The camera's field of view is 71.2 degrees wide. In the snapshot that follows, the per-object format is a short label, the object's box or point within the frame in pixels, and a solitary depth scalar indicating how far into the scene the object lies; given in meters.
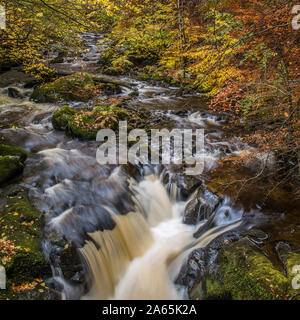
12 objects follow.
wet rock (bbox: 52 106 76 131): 8.03
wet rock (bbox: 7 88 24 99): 10.60
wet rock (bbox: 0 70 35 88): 11.64
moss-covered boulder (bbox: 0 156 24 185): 4.89
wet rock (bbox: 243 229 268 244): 4.15
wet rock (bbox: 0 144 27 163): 5.54
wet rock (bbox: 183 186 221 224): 5.07
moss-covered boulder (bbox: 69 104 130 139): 7.47
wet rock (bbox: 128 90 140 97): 11.68
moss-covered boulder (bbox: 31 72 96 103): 10.29
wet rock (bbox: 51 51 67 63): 16.52
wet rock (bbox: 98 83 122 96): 11.70
